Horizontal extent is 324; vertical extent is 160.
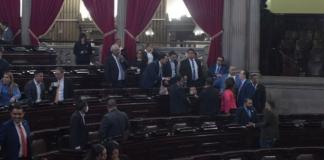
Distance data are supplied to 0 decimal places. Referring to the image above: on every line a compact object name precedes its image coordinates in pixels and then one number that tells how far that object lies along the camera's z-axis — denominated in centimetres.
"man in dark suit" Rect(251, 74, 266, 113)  1434
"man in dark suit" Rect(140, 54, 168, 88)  1470
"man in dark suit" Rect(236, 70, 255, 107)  1438
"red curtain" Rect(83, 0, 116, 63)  1809
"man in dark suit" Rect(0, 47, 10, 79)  1335
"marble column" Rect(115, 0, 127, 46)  1812
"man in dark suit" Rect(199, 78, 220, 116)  1345
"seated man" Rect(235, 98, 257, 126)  1308
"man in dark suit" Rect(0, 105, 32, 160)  870
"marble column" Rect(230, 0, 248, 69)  1753
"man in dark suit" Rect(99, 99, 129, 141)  1030
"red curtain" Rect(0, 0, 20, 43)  1836
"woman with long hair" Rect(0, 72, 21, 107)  1191
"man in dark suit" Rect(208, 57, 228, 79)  1555
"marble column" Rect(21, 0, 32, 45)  1830
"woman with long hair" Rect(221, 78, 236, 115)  1388
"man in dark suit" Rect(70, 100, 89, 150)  1027
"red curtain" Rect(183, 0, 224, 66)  1773
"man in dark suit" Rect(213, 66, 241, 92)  1482
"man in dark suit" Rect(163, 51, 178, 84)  1494
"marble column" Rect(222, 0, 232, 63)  1769
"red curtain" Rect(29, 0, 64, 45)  1836
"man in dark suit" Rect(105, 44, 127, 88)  1449
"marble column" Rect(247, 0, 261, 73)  1755
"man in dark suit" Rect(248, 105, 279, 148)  1242
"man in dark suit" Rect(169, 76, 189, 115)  1388
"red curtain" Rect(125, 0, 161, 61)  1800
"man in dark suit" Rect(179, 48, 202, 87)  1495
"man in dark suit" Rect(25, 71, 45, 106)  1263
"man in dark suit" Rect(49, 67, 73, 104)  1293
